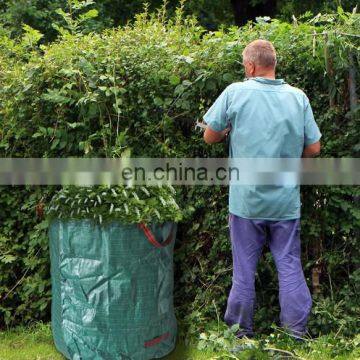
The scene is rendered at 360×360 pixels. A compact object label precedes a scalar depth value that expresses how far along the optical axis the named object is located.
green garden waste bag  6.34
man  6.48
